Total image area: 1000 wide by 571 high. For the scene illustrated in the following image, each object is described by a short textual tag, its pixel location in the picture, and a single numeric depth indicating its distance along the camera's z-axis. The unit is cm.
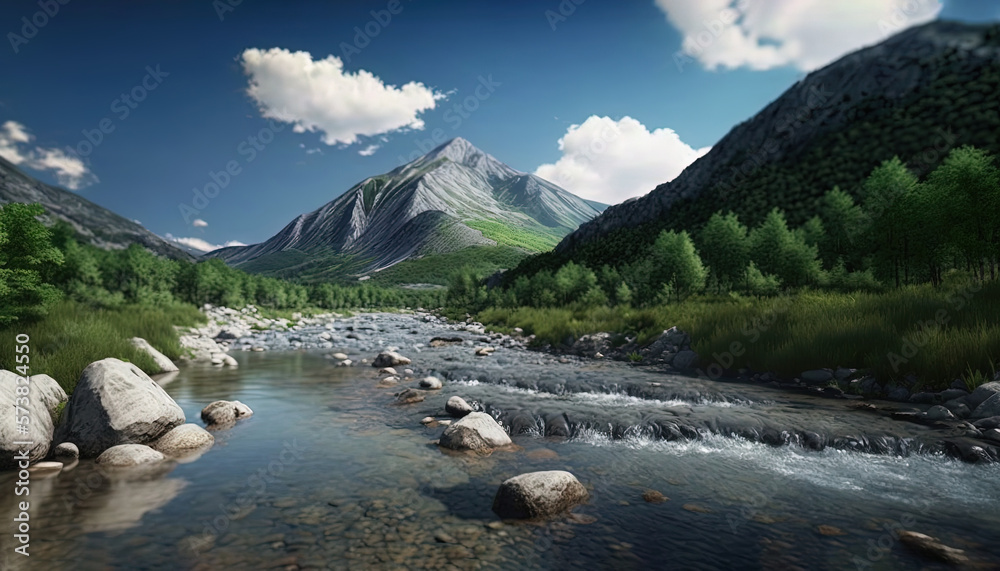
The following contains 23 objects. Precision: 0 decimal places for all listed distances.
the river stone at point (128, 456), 823
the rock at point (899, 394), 1191
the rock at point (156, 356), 1778
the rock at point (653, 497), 707
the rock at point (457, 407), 1263
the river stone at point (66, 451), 846
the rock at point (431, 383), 1638
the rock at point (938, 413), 990
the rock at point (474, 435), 961
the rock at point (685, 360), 1914
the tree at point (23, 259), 1405
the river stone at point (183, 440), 918
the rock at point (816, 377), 1427
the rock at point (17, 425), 790
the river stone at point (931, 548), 514
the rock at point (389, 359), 2247
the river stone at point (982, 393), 969
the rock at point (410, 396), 1441
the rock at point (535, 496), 643
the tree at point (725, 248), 4622
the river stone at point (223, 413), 1156
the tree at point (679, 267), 4209
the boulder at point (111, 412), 878
